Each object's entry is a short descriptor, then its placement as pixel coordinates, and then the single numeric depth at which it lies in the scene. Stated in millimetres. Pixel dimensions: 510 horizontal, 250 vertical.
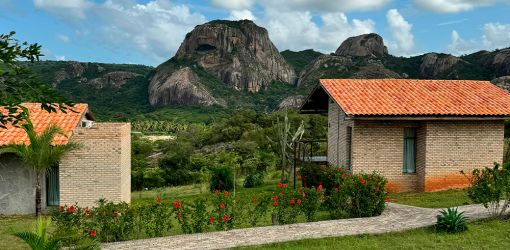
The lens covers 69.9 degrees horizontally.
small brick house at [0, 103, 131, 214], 11617
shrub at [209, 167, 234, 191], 16609
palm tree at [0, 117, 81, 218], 10523
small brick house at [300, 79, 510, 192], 11953
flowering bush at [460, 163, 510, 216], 7566
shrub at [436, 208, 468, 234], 7074
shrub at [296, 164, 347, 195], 10407
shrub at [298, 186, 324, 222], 8219
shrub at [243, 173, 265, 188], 17139
